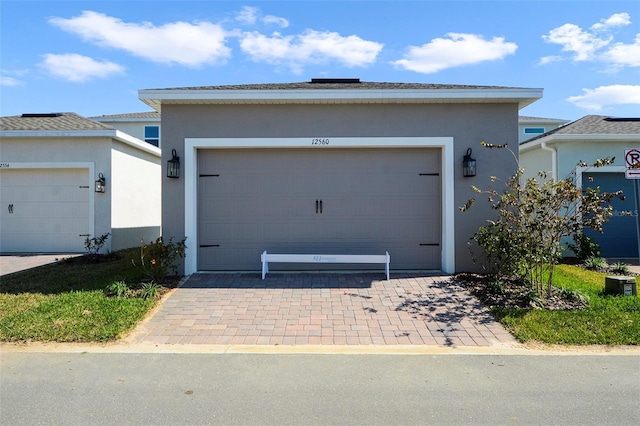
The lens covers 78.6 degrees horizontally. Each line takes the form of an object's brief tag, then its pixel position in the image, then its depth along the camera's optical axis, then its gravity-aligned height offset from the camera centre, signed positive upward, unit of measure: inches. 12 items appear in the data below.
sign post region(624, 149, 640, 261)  254.2 +32.0
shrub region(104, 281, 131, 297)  241.9 -47.3
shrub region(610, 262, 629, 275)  316.1 -46.1
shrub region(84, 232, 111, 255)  381.1 -28.2
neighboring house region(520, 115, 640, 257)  395.5 +43.9
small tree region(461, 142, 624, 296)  227.8 -5.4
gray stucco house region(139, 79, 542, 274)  298.5 +32.2
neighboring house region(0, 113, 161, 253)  411.8 +30.9
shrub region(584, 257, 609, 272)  332.5 -44.6
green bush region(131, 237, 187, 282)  269.9 -29.6
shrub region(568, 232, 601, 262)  364.5 -34.7
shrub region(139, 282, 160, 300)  239.6 -47.8
